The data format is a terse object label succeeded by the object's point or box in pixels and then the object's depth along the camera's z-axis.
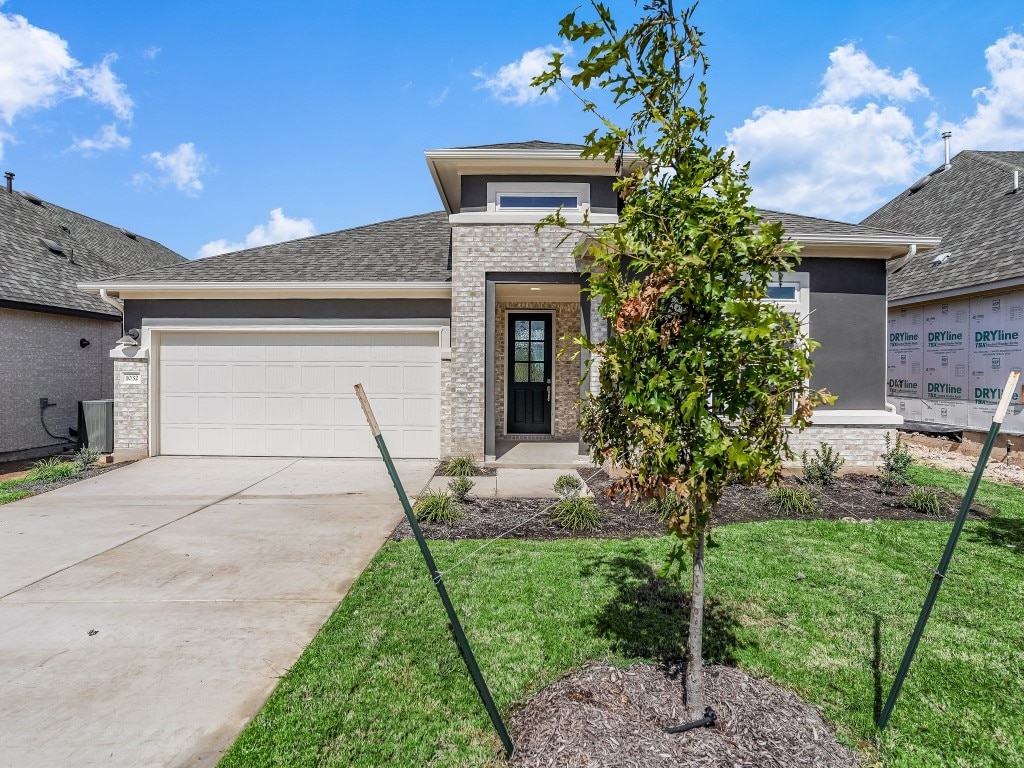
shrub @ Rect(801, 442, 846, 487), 7.59
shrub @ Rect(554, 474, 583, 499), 6.72
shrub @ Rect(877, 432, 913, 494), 7.28
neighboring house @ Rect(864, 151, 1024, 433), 10.13
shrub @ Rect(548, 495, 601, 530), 5.84
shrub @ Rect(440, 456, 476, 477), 8.27
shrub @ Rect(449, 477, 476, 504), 6.72
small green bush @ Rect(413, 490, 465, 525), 5.96
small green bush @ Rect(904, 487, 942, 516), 6.32
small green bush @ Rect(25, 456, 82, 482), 8.09
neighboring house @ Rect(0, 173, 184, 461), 9.82
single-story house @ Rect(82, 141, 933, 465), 8.67
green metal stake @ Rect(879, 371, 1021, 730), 2.28
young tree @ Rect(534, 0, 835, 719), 2.16
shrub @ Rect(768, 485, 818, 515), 6.40
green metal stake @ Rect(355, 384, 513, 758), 2.30
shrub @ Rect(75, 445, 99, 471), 8.62
